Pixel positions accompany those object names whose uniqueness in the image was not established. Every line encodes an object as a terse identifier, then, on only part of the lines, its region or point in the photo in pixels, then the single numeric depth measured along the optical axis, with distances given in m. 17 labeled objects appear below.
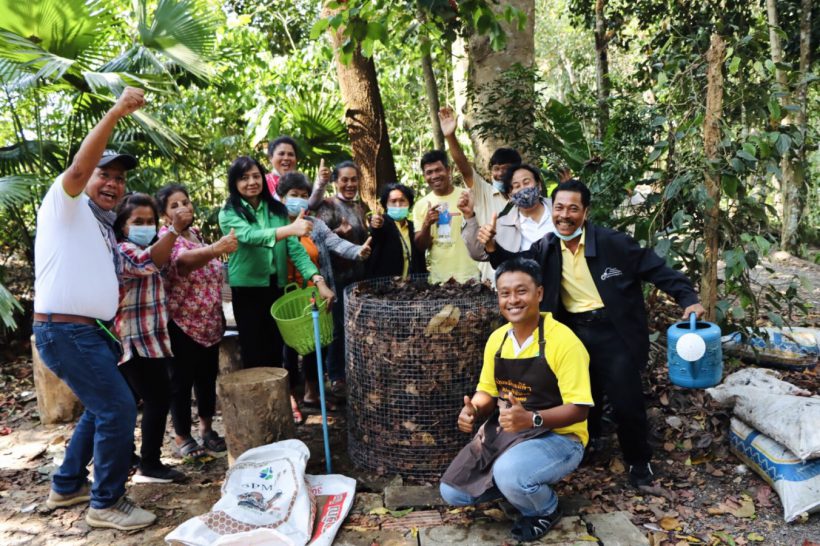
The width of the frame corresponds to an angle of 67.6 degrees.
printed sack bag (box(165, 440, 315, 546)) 2.88
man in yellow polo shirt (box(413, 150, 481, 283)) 4.24
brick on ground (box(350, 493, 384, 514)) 3.31
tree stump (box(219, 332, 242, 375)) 5.06
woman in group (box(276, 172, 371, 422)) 4.19
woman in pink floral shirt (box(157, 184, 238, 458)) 3.70
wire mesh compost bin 3.49
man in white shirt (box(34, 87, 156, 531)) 2.73
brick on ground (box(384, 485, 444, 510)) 3.35
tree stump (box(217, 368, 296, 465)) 3.52
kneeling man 2.84
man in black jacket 3.35
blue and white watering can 3.10
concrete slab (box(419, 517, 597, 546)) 2.93
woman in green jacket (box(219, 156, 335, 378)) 3.88
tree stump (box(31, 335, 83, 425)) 4.74
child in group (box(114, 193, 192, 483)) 3.34
